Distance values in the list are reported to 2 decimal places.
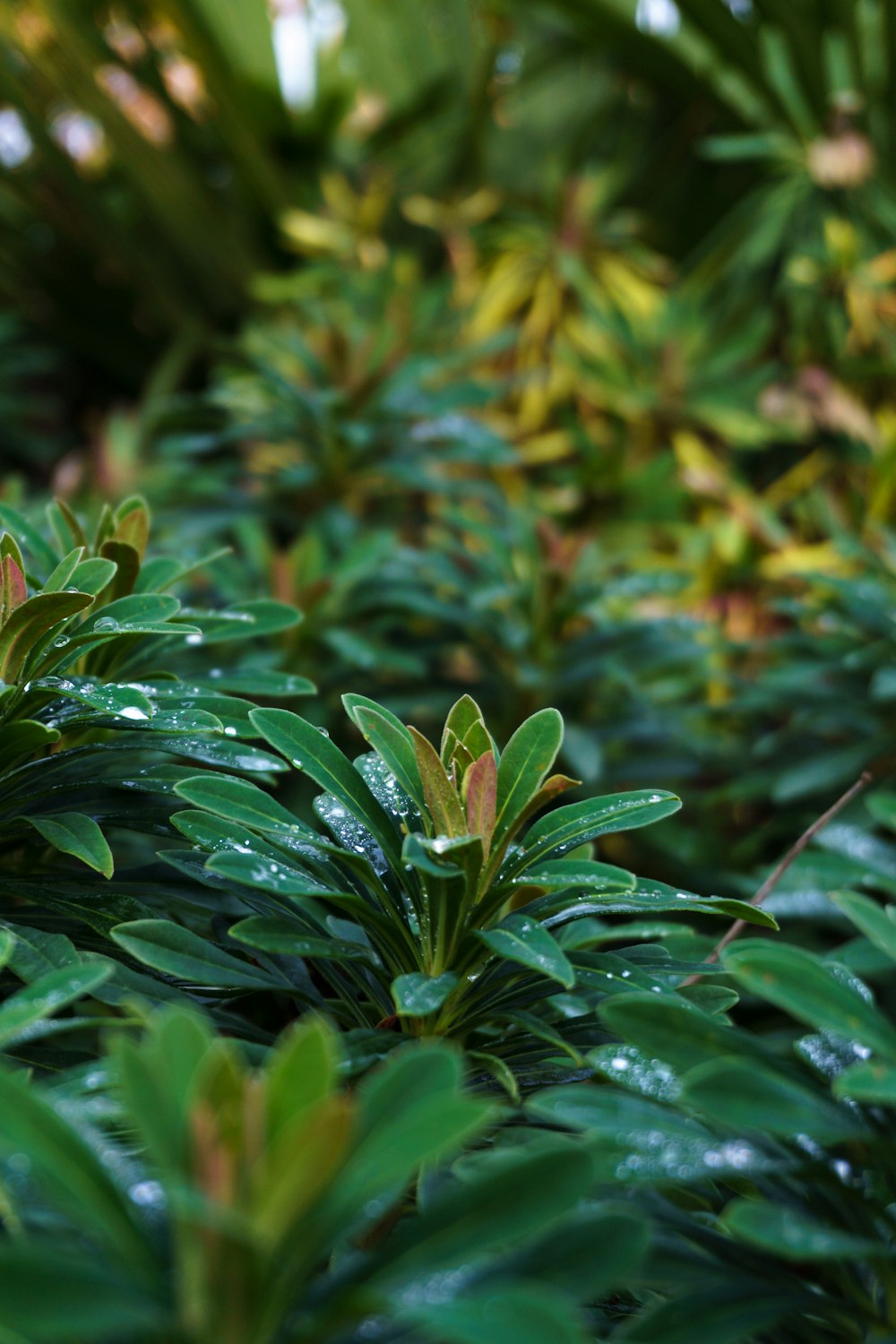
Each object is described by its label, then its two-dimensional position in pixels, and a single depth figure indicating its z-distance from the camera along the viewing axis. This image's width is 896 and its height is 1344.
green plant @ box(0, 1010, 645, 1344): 0.69
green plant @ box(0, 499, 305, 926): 0.81
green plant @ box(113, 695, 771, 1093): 0.79
